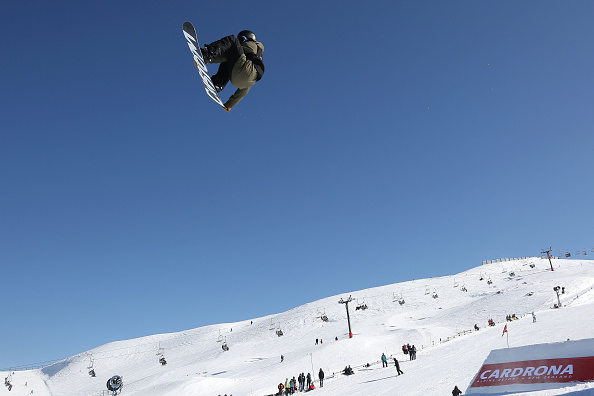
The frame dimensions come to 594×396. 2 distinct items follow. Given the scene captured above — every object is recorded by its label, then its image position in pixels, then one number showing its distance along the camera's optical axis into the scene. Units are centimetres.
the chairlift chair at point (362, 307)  5964
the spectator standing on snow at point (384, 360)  2492
